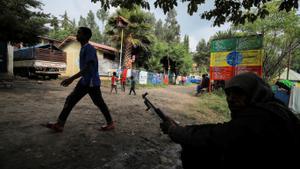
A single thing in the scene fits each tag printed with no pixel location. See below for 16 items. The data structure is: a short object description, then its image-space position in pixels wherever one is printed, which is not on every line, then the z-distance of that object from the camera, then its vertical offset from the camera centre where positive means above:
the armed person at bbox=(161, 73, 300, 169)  1.23 -0.32
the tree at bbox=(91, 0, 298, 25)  4.00 +1.31
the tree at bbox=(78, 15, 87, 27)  80.81 +19.24
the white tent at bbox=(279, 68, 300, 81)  41.17 +0.91
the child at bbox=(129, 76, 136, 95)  12.77 -0.54
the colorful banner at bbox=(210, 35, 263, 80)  12.15 +1.36
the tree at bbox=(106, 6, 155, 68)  22.50 +4.78
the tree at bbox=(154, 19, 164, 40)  76.20 +16.82
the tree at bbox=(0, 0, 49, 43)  8.98 +2.11
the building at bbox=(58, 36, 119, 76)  25.19 +2.01
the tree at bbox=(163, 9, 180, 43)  65.19 +14.39
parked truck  16.92 +0.74
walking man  3.66 -0.11
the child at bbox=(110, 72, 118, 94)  12.77 -0.50
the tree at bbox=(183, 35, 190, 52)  73.84 +12.72
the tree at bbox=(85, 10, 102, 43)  71.47 +18.46
